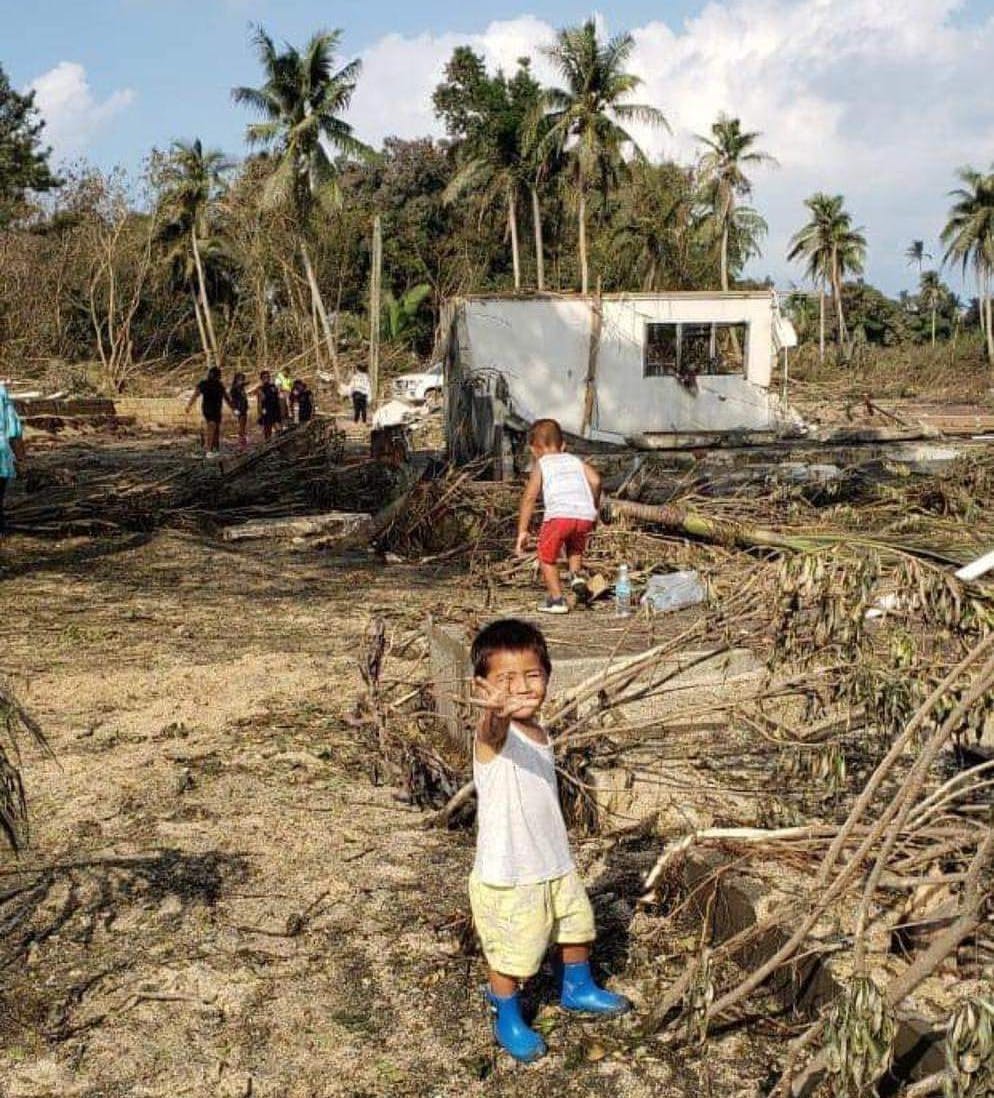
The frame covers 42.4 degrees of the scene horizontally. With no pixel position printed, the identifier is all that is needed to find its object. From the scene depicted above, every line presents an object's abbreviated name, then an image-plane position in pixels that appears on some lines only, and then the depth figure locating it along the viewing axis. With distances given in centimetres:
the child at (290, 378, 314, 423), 2483
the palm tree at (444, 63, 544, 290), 4438
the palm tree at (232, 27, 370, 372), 4272
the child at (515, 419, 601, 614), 752
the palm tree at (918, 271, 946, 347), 7444
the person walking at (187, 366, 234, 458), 2159
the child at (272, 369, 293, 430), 2711
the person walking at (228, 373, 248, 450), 2329
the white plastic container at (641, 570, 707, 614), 683
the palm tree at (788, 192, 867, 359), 6888
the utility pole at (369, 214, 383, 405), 3025
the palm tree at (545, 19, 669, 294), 4044
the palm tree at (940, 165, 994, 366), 6300
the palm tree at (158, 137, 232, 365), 4028
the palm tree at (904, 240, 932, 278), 8075
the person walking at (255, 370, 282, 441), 2298
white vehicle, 3403
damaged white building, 2002
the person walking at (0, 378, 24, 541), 1034
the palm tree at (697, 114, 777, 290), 5544
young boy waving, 320
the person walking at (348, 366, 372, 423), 3030
